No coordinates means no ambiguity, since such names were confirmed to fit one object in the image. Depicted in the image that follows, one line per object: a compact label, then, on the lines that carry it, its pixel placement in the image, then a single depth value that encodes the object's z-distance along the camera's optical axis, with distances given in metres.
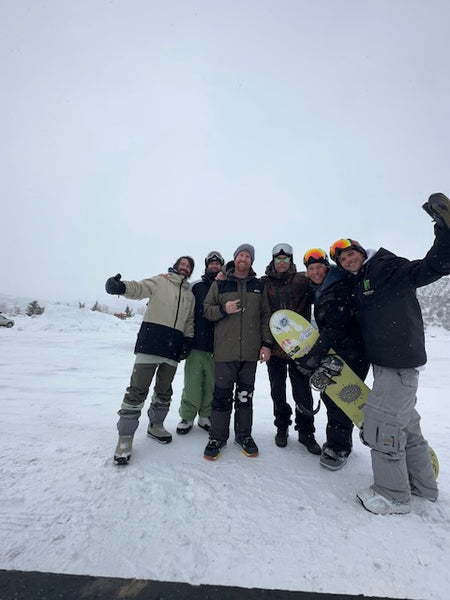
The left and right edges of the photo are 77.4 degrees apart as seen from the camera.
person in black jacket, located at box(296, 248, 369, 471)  2.91
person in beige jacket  3.10
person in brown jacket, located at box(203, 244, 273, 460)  3.21
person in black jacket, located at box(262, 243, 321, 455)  3.40
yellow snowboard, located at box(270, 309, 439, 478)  2.93
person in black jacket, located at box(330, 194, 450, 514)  2.30
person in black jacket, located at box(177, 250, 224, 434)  3.78
